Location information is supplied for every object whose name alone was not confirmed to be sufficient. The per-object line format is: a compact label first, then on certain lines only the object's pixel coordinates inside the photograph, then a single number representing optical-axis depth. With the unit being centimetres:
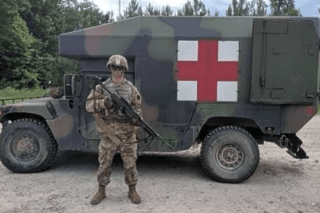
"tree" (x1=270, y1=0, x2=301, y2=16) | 3397
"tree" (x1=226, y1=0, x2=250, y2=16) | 3974
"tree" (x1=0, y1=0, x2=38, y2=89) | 2558
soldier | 396
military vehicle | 474
